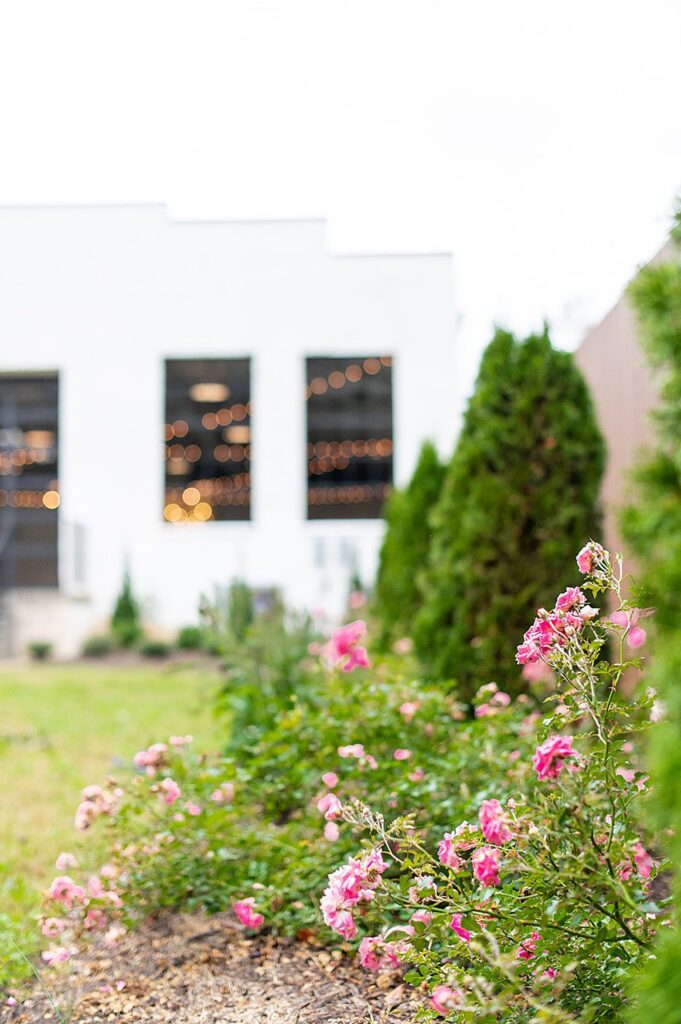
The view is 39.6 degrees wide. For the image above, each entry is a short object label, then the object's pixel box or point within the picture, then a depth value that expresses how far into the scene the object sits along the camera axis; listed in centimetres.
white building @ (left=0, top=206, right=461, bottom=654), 1678
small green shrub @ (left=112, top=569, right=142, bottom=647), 1515
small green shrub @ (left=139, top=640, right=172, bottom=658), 1448
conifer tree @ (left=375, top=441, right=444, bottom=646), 769
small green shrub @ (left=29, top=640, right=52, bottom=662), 1442
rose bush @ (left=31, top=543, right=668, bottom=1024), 163
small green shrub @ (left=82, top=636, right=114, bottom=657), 1486
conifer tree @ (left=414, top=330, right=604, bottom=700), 442
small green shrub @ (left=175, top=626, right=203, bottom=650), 1505
